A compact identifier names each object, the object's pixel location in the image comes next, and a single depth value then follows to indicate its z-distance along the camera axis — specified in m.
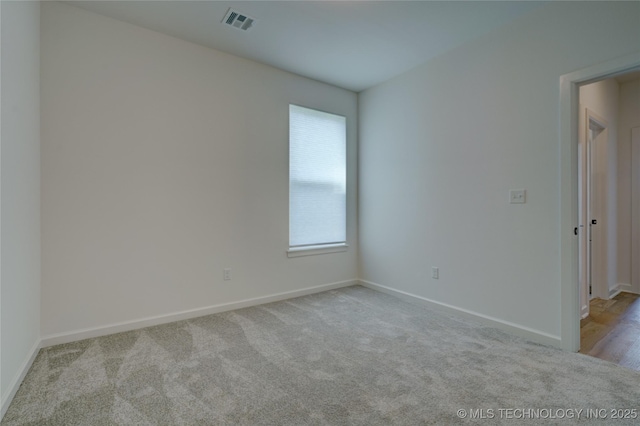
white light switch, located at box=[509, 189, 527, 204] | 2.66
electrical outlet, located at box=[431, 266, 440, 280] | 3.35
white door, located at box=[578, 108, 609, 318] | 3.60
